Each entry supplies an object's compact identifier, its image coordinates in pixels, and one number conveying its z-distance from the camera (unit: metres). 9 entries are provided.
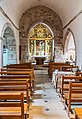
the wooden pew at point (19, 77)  2.55
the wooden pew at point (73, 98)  1.74
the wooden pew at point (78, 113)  1.18
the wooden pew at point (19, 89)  1.76
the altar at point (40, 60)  7.67
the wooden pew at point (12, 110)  1.30
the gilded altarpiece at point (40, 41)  9.36
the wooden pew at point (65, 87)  2.29
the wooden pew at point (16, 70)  3.26
